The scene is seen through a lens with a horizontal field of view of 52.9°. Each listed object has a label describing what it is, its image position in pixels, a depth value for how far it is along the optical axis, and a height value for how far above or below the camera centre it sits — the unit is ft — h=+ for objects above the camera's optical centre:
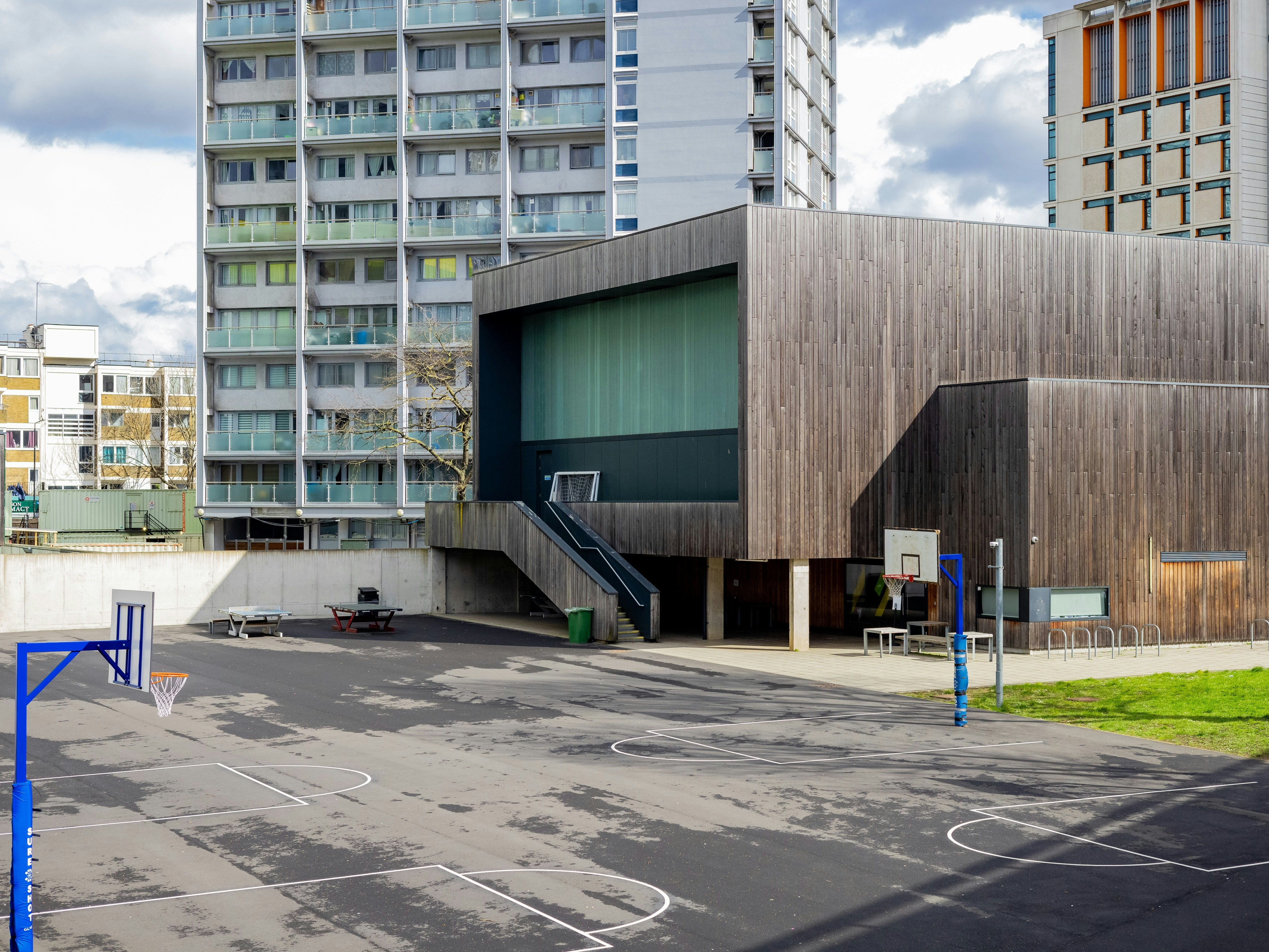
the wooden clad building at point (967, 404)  107.86 +8.34
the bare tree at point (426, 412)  183.01 +14.50
